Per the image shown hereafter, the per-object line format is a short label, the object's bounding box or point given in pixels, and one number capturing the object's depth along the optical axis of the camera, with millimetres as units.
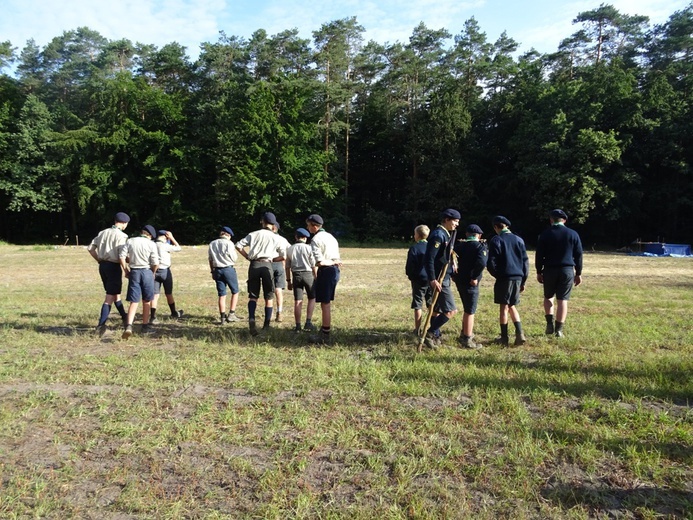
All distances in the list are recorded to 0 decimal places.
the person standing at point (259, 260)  7387
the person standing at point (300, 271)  7598
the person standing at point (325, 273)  7070
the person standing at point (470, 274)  6461
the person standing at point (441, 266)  6434
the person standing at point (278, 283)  8711
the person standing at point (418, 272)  7105
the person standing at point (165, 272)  8683
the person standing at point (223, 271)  8617
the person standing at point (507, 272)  6633
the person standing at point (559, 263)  7082
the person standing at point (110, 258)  7277
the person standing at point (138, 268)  7223
